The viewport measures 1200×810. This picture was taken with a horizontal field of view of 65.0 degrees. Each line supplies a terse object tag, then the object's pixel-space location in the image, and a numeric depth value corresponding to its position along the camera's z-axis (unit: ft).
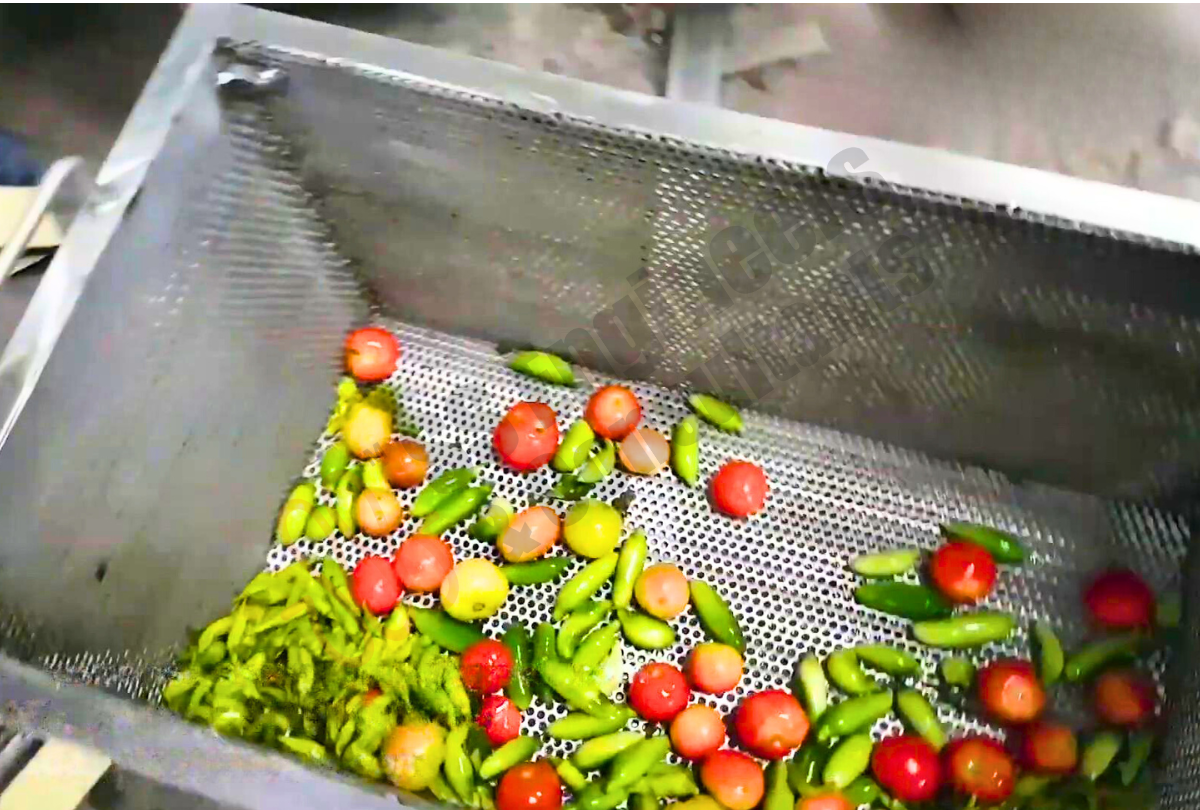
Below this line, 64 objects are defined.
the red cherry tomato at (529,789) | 2.65
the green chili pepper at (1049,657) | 2.91
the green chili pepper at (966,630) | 2.92
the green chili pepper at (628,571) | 3.01
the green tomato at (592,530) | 3.06
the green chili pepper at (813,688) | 2.85
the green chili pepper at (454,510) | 3.14
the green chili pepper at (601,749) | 2.78
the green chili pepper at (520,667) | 2.90
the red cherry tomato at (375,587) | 3.01
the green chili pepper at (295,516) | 3.16
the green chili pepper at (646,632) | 2.95
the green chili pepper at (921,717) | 2.81
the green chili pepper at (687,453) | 3.24
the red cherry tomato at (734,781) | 2.68
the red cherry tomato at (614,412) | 3.23
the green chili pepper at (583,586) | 3.00
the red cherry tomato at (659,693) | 2.84
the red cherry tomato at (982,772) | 2.70
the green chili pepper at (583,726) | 2.81
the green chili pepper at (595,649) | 2.89
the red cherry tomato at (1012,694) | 2.80
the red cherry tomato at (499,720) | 2.83
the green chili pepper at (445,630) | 2.95
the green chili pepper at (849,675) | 2.88
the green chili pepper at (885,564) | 3.06
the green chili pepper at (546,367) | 3.35
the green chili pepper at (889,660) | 2.91
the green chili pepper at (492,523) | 3.12
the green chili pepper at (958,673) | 2.90
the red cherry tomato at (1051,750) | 2.74
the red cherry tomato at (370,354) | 3.36
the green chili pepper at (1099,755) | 2.75
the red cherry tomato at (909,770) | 2.71
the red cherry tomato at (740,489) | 3.14
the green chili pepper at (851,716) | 2.80
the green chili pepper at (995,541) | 3.06
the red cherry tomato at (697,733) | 2.79
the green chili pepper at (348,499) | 3.18
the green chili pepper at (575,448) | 3.23
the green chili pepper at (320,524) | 3.18
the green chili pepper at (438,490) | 3.18
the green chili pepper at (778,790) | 2.65
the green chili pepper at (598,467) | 3.22
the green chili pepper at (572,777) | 2.76
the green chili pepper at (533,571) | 3.04
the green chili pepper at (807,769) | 2.71
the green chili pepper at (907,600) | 2.99
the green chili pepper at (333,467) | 3.25
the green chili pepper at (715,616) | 2.96
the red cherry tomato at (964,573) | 2.97
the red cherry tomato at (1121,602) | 2.94
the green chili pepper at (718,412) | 3.29
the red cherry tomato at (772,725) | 2.77
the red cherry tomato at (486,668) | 2.89
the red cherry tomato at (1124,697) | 2.84
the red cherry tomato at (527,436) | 3.19
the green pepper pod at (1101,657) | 2.91
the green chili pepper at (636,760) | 2.70
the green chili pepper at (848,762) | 2.73
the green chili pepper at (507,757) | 2.72
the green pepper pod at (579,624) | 2.91
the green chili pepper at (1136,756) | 2.74
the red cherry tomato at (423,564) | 3.03
